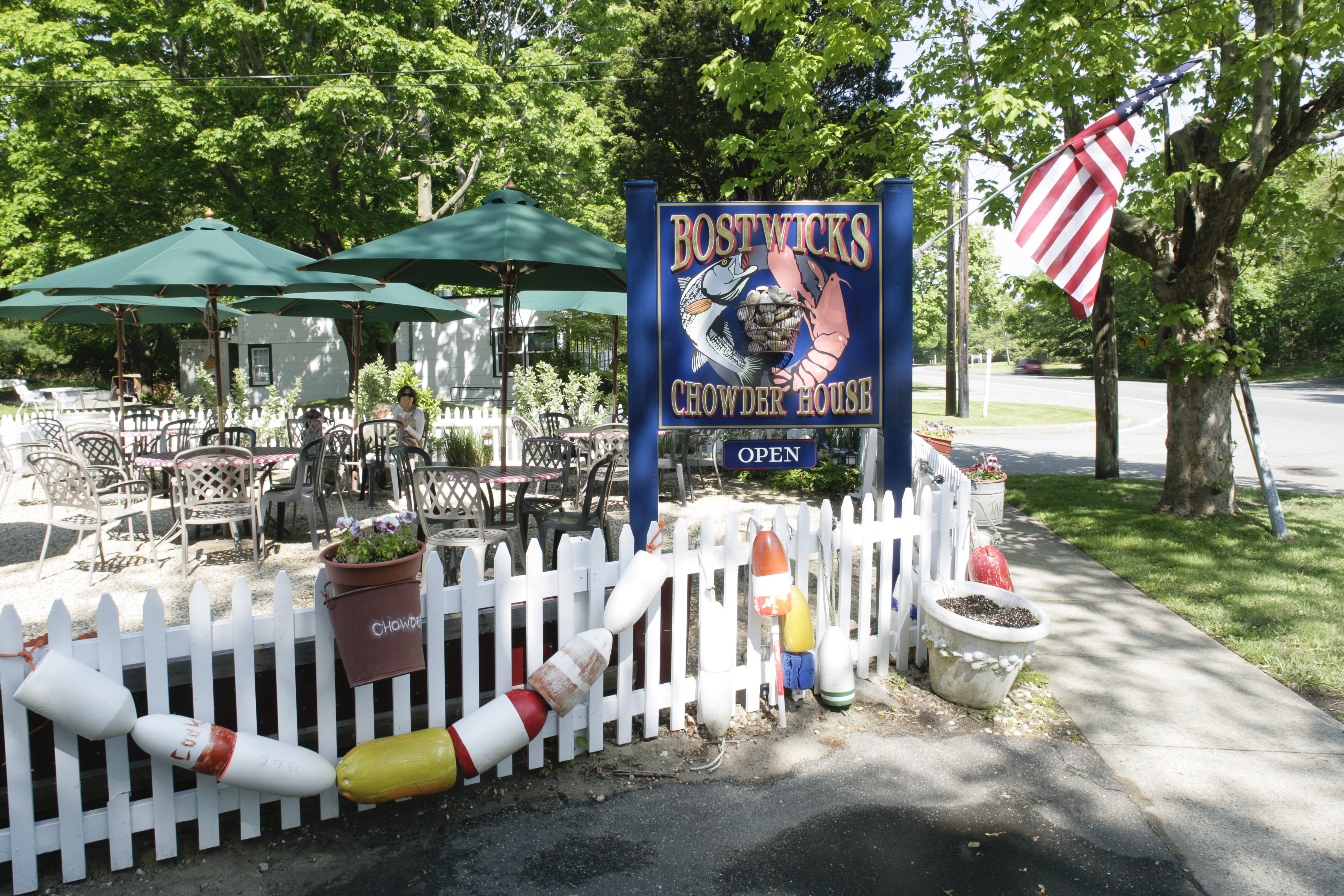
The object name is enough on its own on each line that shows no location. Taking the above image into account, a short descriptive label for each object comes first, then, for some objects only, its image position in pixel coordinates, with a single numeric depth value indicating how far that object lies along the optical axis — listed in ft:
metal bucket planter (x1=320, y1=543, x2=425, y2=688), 10.25
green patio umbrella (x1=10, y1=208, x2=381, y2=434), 20.86
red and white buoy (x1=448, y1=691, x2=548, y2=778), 10.55
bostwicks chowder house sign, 15.42
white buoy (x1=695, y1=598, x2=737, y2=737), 12.73
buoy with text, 9.21
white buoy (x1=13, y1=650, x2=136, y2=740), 8.64
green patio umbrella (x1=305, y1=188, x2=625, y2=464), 17.93
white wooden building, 83.15
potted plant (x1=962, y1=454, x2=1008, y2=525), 26.32
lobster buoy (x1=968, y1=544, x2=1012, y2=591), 15.57
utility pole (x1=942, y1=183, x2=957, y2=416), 74.74
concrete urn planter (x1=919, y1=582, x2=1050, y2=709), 13.28
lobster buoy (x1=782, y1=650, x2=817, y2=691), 13.43
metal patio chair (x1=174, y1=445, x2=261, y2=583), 20.22
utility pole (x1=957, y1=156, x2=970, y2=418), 71.92
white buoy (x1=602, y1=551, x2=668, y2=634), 11.96
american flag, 17.13
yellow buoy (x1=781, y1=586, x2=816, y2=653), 13.26
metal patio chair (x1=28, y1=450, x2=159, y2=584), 20.36
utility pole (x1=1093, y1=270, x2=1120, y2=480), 38.09
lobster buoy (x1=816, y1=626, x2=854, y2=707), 13.61
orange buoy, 12.99
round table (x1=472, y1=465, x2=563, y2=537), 19.69
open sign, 15.66
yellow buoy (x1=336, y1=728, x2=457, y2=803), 10.00
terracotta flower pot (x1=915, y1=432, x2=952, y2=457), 32.14
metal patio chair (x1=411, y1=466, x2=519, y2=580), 17.66
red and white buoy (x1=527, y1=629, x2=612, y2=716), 11.16
